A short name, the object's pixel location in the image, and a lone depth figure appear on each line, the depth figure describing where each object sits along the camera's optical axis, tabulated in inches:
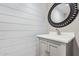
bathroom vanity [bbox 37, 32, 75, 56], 40.9
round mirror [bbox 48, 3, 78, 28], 44.5
